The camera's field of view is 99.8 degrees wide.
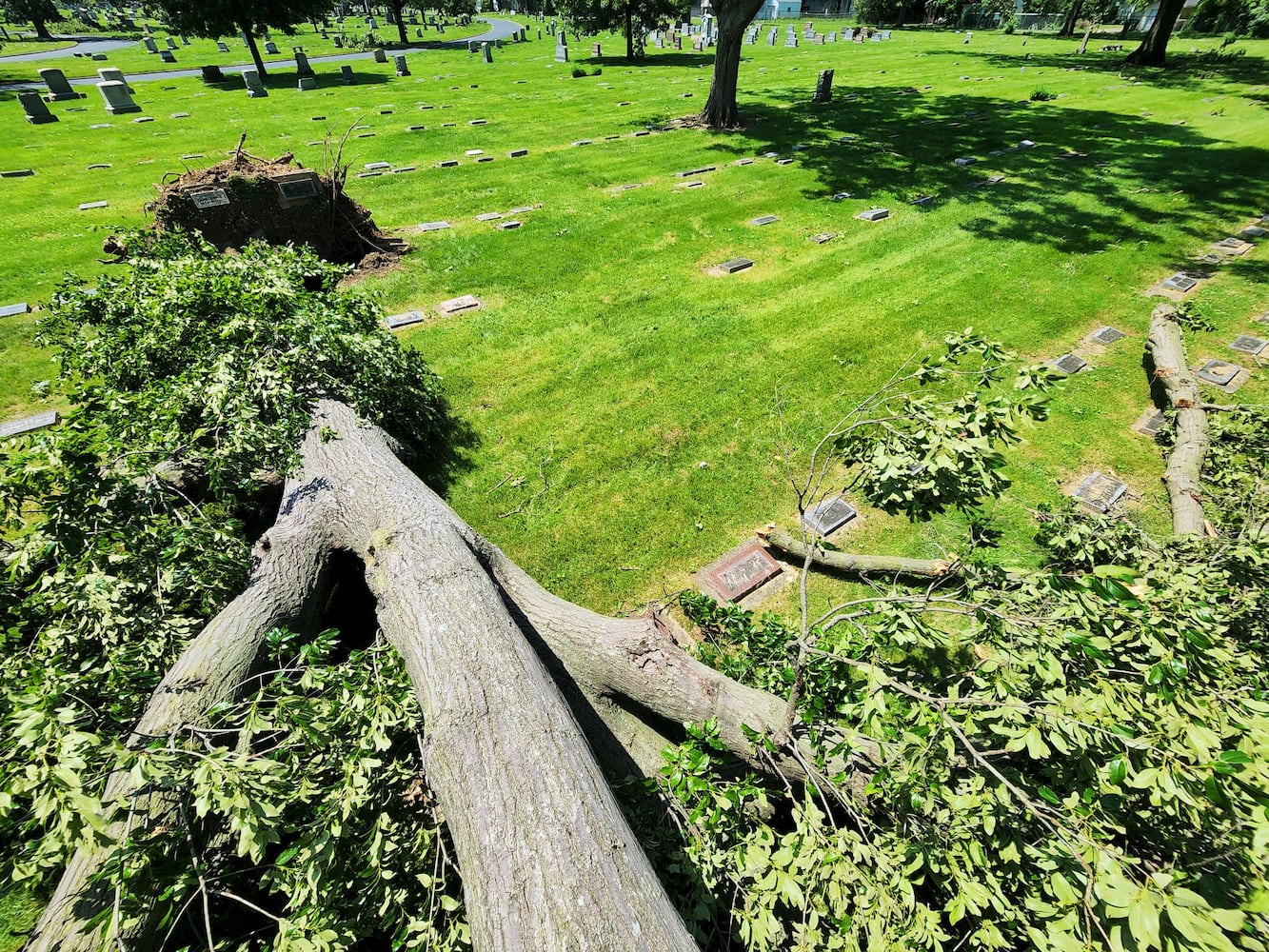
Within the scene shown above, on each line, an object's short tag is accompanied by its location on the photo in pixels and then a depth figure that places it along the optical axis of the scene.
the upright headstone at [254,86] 20.64
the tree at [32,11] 39.25
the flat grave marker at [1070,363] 7.30
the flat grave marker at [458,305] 8.41
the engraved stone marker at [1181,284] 8.80
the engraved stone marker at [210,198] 7.84
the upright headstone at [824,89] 19.20
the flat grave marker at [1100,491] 5.47
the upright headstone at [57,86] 19.89
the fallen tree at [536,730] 1.92
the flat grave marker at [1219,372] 6.84
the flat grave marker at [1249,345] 7.34
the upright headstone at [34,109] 16.84
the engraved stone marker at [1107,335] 7.77
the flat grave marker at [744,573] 4.86
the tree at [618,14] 25.56
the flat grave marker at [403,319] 8.02
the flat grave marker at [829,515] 5.38
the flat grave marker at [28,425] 5.96
